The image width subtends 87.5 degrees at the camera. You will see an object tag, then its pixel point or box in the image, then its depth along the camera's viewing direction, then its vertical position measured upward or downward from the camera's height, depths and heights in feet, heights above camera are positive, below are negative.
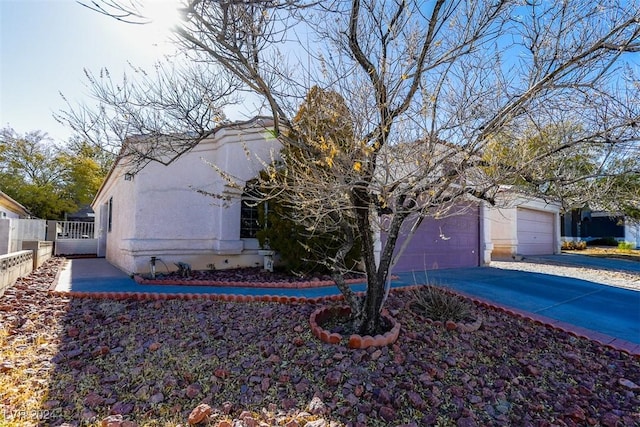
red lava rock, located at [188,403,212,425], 9.58 -5.59
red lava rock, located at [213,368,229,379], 12.06 -5.47
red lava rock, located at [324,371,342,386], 11.56 -5.40
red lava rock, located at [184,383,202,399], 10.97 -5.60
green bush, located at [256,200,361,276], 27.48 -1.69
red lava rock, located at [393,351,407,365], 12.87 -5.23
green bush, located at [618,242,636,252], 74.59 -4.60
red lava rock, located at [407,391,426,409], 10.57 -5.64
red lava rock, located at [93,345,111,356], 13.59 -5.30
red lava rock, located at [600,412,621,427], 10.12 -5.95
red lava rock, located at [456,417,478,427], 9.77 -5.81
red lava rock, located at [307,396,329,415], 10.16 -5.69
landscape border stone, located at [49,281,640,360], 19.28 -4.69
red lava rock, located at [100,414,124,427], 9.28 -5.63
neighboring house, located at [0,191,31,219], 55.57 +2.23
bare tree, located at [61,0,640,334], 12.41 +5.91
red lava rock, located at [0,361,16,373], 12.10 -5.36
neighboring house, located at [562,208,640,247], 99.76 -0.38
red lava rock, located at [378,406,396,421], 9.93 -5.68
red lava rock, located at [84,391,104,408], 10.35 -5.63
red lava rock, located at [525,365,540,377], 12.84 -5.60
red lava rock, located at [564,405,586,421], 10.34 -5.86
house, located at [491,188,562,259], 53.67 -0.99
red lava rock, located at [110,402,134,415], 10.05 -5.72
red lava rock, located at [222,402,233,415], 10.06 -5.67
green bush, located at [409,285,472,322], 17.43 -4.43
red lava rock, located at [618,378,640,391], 12.32 -5.89
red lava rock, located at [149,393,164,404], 10.66 -5.68
